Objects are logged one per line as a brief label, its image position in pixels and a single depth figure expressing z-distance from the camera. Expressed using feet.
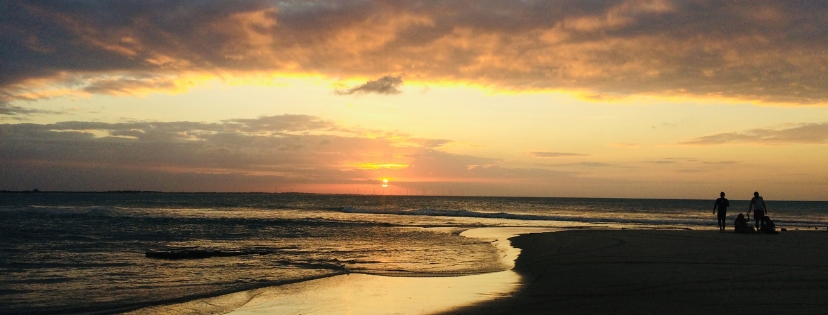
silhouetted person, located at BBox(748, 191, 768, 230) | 76.18
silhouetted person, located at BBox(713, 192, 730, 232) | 80.70
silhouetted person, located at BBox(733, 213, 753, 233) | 75.37
